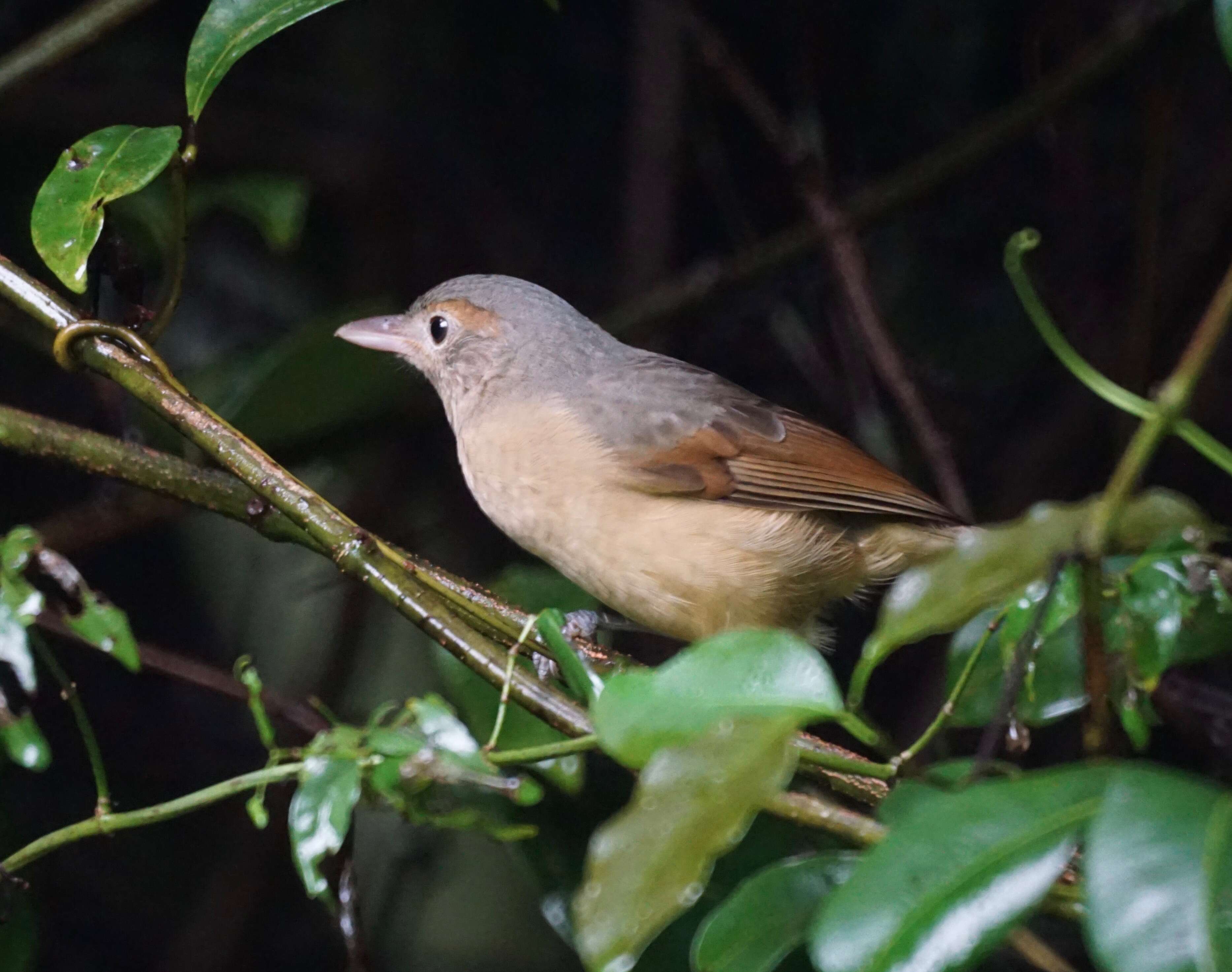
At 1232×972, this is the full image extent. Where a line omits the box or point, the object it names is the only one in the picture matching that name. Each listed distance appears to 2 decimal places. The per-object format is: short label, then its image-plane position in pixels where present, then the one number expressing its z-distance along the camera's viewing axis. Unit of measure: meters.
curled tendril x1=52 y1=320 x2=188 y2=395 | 4.83
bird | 4.89
